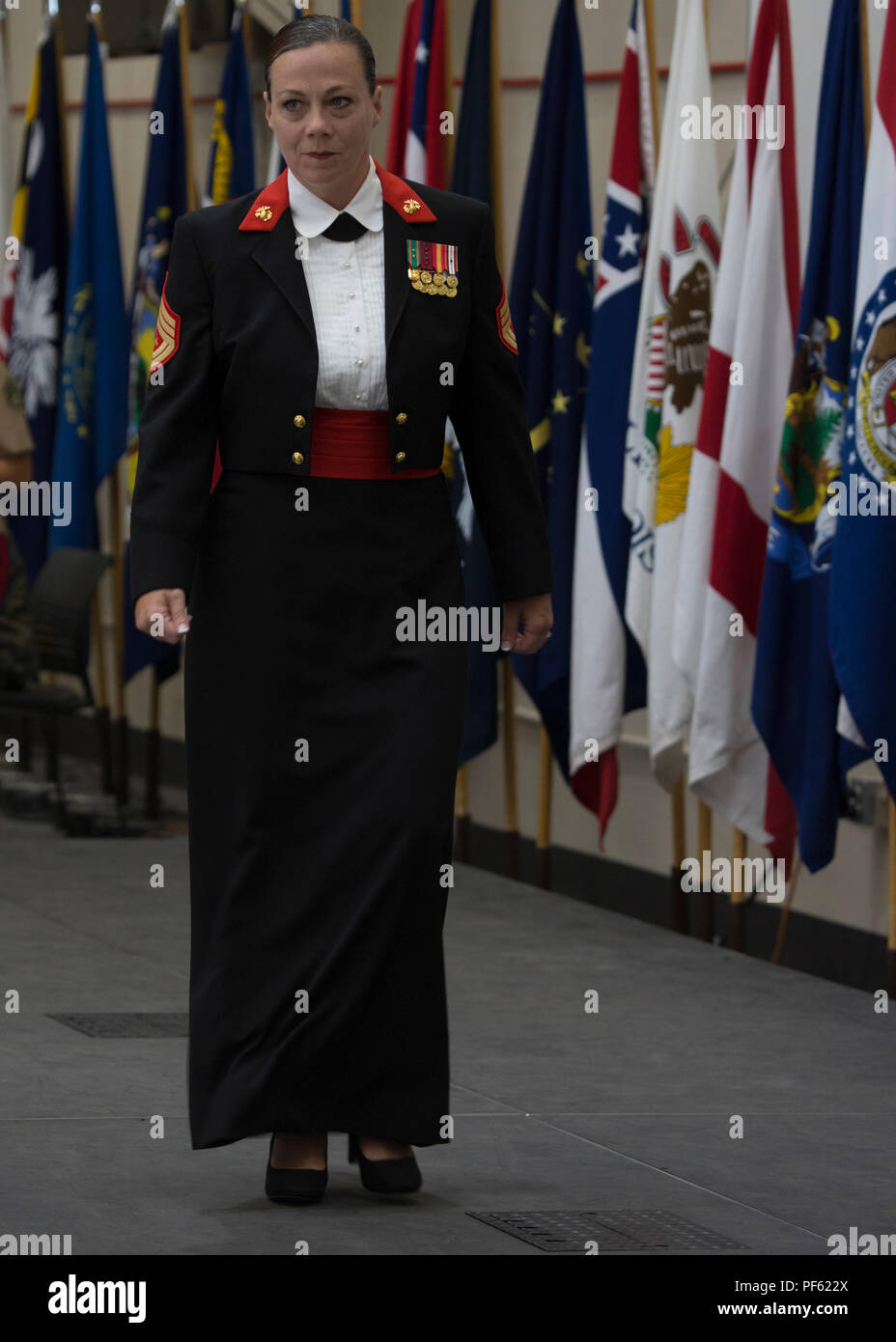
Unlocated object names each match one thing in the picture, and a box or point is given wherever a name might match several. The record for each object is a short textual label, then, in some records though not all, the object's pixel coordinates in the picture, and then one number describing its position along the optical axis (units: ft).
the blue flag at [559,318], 37.06
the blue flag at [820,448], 30.55
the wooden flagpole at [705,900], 35.10
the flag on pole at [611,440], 35.50
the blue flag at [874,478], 29.19
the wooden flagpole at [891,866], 30.65
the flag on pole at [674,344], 33.79
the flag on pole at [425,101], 39.43
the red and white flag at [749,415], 32.16
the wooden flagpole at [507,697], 39.21
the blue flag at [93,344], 48.33
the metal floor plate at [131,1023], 27.56
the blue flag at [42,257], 50.41
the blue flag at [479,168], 39.16
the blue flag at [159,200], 47.22
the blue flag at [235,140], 46.08
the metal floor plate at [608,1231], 19.00
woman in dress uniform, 19.64
